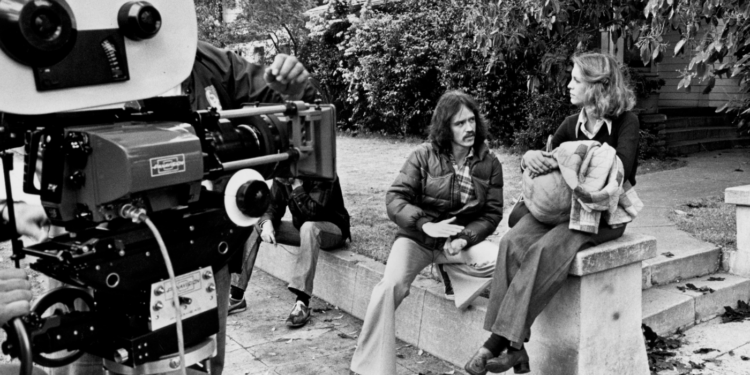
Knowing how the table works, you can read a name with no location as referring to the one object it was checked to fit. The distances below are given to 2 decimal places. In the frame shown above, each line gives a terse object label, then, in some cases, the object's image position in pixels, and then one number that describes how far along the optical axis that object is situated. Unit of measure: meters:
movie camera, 1.79
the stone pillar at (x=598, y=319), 3.68
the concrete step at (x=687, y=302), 4.37
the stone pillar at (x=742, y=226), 4.86
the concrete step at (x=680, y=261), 4.76
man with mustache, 4.14
